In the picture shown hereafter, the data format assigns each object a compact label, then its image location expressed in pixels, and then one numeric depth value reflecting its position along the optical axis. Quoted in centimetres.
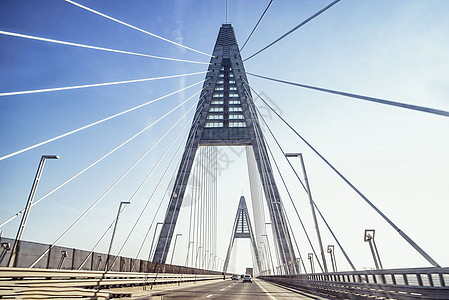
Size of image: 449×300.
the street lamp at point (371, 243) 1123
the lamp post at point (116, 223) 2457
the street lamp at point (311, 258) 2534
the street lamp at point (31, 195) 1520
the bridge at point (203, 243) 745
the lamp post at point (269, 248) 4792
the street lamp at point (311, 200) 1731
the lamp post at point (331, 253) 1922
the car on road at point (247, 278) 4044
